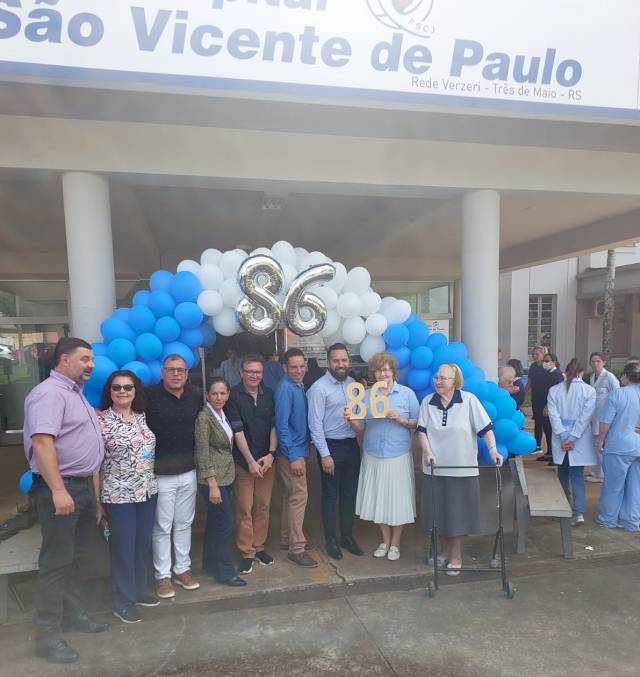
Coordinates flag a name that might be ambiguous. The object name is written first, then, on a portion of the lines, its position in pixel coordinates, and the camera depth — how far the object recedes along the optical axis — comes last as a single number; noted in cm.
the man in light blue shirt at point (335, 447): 404
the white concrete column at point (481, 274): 513
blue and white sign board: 363
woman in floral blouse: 325
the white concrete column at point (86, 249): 434
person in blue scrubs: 470
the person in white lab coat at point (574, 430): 482
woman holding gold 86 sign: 402
